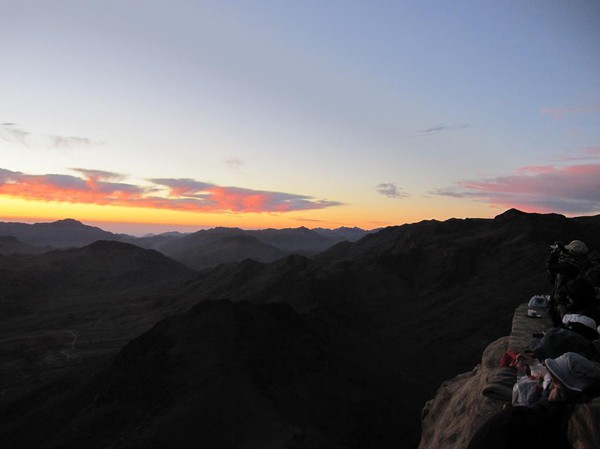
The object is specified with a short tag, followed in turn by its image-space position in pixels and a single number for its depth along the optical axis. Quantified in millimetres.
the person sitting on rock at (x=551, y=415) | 4676
